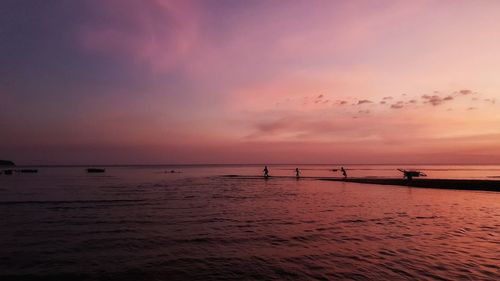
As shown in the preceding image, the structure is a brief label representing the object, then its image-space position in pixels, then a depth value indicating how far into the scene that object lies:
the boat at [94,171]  129.82
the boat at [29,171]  134.84
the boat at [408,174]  64.37
